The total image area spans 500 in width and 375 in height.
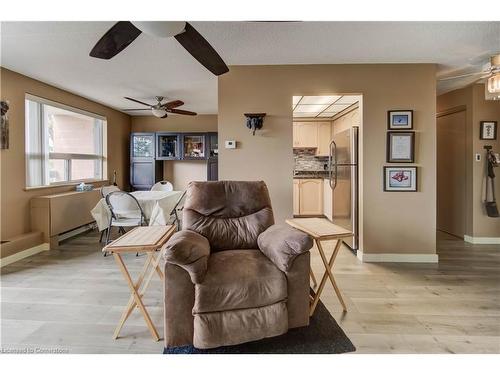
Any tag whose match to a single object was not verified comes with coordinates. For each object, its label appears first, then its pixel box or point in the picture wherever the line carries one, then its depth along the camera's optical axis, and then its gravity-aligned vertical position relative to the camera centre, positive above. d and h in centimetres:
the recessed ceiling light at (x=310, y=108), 461 +133
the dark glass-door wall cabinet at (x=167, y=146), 599 +82
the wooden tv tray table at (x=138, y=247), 165 -40
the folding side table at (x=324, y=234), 192 -37
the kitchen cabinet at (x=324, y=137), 594 +101
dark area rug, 165 -102
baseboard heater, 374 -47
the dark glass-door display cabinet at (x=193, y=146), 600 +82
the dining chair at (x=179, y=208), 415 -43
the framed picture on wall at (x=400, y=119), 322 +76
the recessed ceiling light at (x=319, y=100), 411 +130
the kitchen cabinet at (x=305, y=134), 596 +107
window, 389 +65
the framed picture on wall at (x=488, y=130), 400 +78
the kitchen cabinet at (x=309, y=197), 585 -31
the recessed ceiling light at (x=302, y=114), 539 +139
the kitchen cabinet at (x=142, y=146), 602 +82
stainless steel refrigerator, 348 +5
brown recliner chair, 157 -64
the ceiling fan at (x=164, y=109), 441 +124
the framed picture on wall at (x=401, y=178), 324 +6
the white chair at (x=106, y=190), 397 -11
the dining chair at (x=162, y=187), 509 -8
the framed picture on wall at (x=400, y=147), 322 +43
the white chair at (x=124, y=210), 358 -37
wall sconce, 323 +75
